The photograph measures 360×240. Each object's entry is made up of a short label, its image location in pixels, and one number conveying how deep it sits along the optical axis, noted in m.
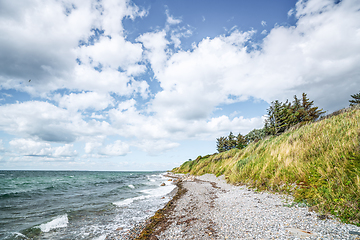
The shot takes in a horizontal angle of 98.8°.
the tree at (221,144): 91.73
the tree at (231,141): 85.74
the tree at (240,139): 84.05
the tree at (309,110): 45.75
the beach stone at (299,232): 4.83
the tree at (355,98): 51.75
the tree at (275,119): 53.25
